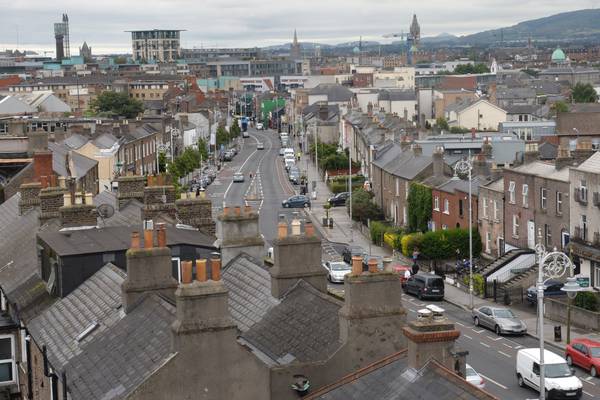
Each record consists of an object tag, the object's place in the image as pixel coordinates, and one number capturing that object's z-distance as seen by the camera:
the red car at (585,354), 43.84
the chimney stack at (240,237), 31.00
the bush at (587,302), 56.25
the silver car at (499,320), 51.72
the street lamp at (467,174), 61.21
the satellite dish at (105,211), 38.12
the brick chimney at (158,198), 38.31
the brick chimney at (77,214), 35.66
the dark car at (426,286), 61.81
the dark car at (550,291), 58.75
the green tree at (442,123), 152.00
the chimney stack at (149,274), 25.62
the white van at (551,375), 39.16
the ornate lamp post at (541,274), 27.67
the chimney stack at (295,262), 26.23
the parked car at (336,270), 64.56
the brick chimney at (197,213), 40.34
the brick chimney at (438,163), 84.38
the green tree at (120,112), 190.52
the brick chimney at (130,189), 43.72
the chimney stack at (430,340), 19.66
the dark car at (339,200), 111.00
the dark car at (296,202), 107.75
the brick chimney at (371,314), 22.23
